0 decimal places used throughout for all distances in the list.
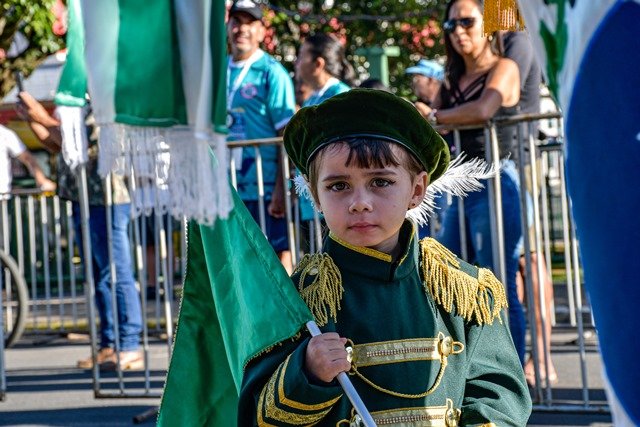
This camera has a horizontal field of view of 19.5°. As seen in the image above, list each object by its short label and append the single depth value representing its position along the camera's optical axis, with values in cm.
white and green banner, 352
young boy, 437
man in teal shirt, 995
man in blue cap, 1259
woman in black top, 875
